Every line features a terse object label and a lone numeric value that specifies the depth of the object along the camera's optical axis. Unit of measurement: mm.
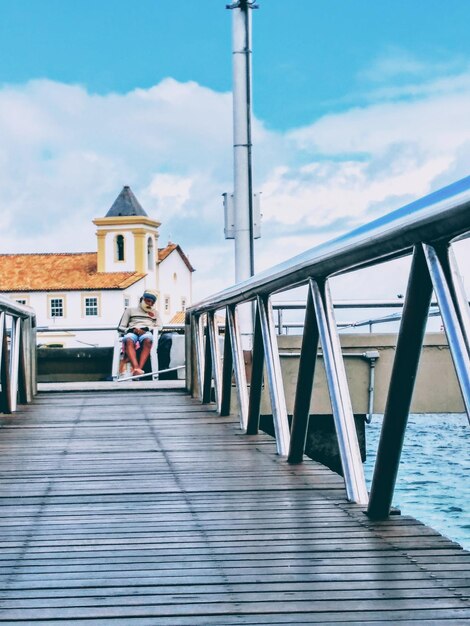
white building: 103688
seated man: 14539
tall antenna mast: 12570
